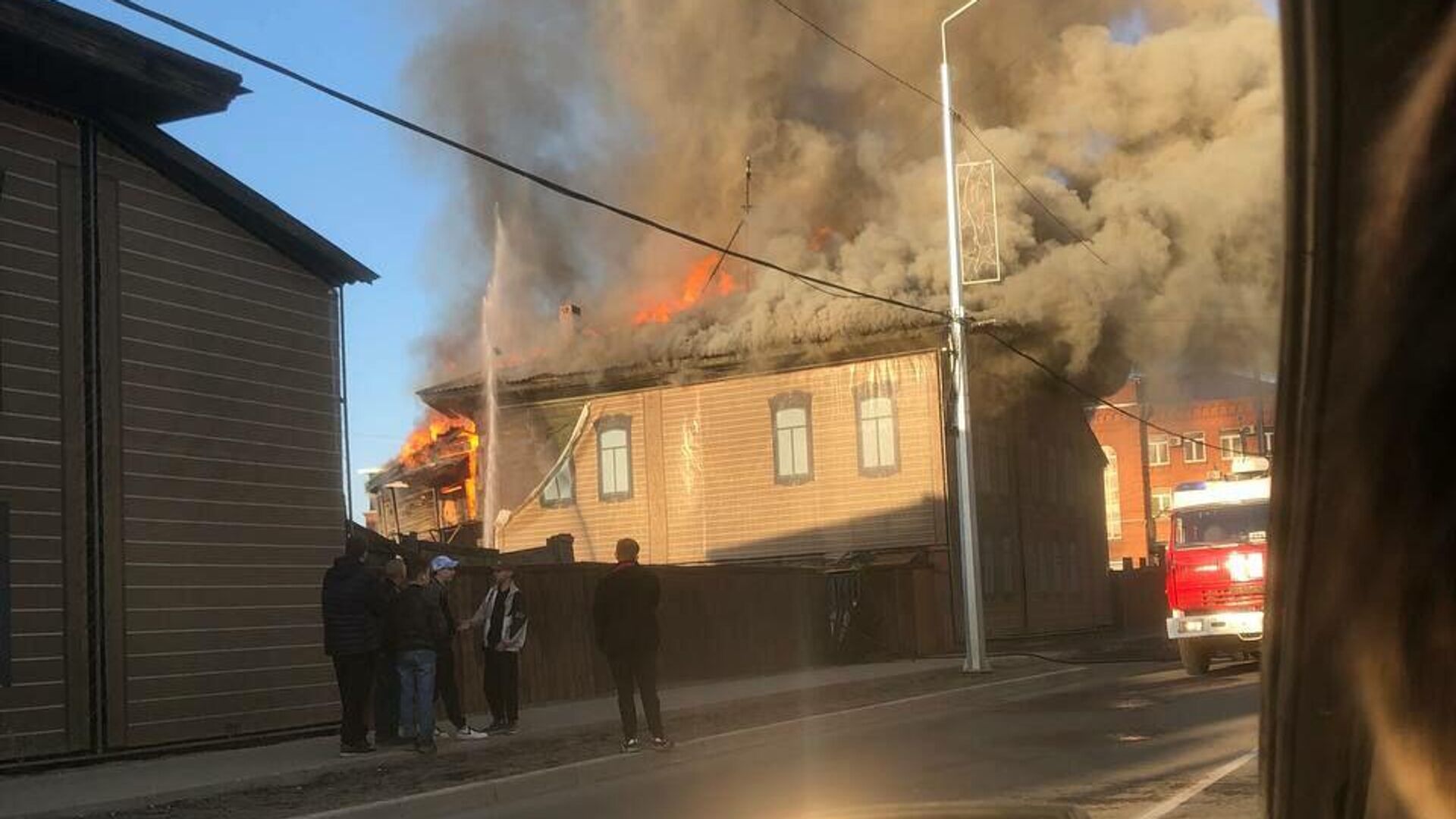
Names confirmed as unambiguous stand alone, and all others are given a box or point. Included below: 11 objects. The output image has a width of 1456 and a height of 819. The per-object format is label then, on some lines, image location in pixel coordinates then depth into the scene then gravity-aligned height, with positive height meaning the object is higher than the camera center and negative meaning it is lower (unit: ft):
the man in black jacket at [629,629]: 39.99 -2.17
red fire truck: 62.13 -1.87
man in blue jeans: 41.68 -2.59
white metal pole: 69.00 +3.52
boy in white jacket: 46.09 -2.97
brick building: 147.95 +9.09
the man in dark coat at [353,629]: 41.55 -1.89
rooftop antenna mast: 128.06 +29.41
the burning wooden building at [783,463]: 101.86 +5.52
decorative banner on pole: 87.66 +17.90
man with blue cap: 44.06 -3.11
